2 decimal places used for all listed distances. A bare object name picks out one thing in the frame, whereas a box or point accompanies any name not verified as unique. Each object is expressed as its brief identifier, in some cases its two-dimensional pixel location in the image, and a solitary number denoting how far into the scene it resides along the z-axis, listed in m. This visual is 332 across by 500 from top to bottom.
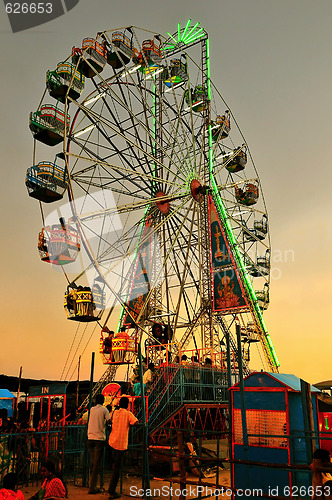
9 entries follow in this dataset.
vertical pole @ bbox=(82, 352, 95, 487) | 8.66
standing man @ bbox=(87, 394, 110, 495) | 7.78
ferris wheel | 16.75
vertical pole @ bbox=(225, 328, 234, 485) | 7.79
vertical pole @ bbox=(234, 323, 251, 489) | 6.06
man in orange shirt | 7.56
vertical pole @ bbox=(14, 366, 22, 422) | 21.16
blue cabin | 7.25
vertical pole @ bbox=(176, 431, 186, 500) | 6.27
